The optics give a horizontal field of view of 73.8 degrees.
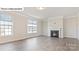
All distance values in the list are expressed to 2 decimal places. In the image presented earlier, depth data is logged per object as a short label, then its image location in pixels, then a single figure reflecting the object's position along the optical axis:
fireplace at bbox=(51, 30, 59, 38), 5.74
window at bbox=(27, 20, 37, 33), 5.15
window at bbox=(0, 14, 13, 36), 3.31
